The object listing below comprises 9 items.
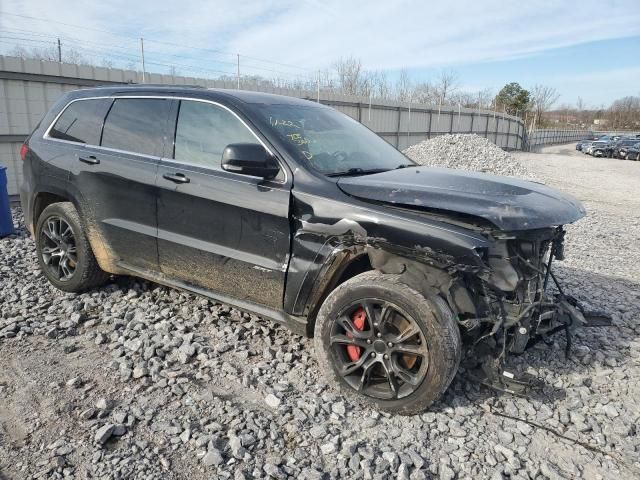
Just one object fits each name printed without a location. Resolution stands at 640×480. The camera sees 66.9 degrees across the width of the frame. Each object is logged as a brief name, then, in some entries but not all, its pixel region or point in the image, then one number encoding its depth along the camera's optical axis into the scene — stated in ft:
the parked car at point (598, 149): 136.67
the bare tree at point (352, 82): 124.31
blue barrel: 21.56
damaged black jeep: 9.37
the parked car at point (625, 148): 127.44
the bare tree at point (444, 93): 150.41
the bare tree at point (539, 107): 249.36
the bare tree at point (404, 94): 126.31
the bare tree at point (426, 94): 135.95
